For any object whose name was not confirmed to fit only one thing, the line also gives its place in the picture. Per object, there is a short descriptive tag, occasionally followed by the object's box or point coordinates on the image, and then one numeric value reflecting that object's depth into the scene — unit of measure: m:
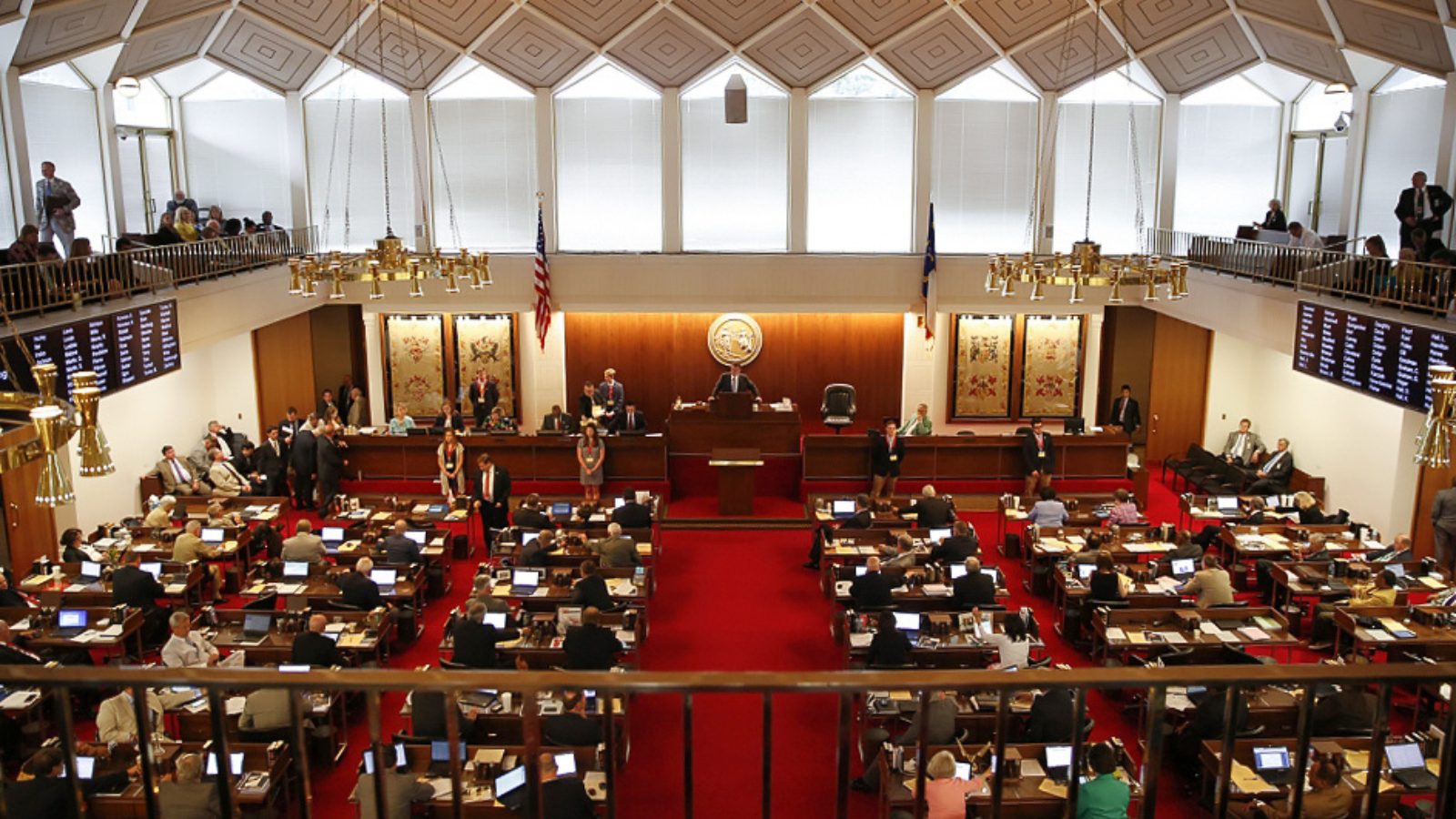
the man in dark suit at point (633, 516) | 14.14
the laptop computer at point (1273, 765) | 8.02
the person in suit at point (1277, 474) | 17.33
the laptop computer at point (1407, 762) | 7.95
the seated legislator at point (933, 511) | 14.27
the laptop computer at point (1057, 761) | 8.03
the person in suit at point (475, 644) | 10.07
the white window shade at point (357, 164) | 20.95
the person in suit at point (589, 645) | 9.70
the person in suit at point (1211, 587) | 11.54
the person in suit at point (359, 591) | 11.48
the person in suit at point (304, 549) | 12.60
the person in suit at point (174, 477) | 16.58
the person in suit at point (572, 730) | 8.53
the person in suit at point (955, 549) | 12.70
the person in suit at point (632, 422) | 18.56
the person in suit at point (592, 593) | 11.38
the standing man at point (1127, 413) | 19.47
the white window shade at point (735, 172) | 20.62
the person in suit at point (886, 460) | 17.36
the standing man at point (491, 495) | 15.44
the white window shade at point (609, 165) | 20.66
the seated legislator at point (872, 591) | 11.52
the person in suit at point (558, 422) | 18.38
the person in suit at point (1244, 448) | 19.05
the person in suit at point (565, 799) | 6.98
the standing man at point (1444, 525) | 12.82
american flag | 19.75
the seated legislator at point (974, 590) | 11.39
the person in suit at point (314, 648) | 9.77
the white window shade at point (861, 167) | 20.58
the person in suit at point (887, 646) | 9.90
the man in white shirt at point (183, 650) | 9.67
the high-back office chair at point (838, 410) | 19.00
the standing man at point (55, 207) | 14.26
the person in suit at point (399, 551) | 12.78
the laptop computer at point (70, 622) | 10.87
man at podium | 19.19
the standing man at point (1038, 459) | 17.44
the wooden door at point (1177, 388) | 21.02
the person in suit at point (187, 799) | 7.02
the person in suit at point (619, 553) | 12.66
